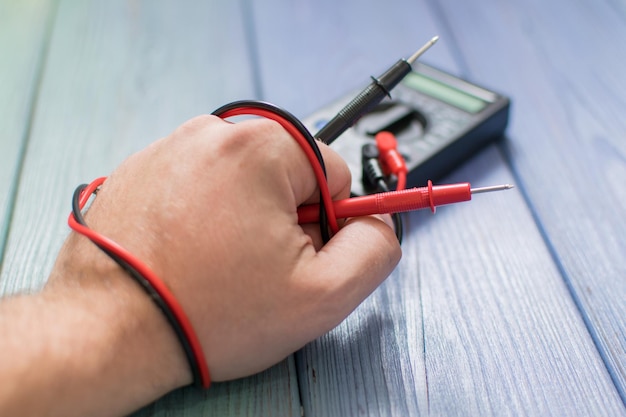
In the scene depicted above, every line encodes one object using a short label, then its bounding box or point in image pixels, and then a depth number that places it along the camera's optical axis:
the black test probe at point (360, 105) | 0.57
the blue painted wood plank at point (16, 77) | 0.71
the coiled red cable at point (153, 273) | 0.42
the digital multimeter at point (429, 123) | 0.66
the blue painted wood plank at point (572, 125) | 0.57
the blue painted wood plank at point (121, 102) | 0.49
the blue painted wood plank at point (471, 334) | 0.48
